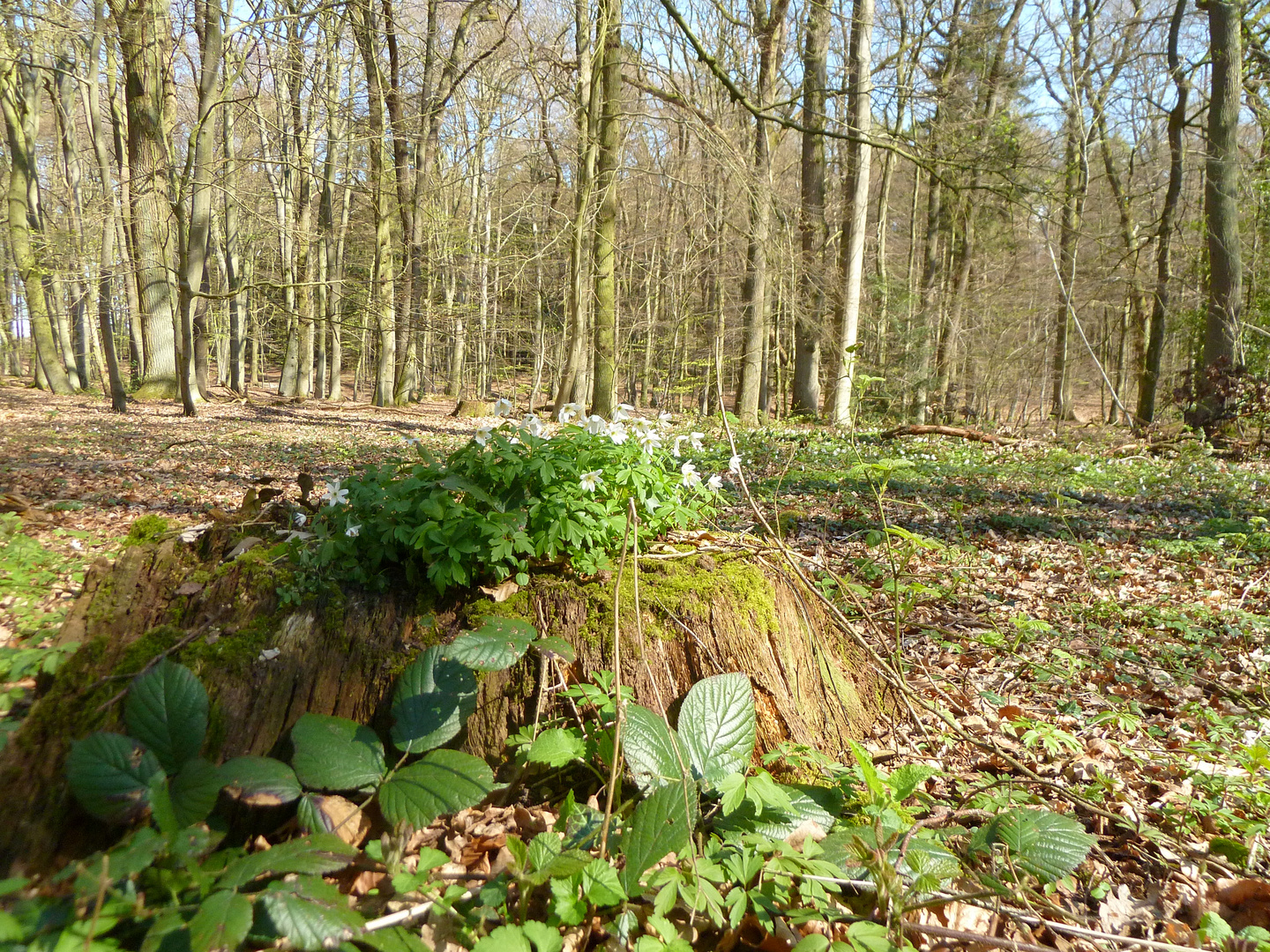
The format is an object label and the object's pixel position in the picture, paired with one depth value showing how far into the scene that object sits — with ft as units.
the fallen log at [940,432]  25.71
